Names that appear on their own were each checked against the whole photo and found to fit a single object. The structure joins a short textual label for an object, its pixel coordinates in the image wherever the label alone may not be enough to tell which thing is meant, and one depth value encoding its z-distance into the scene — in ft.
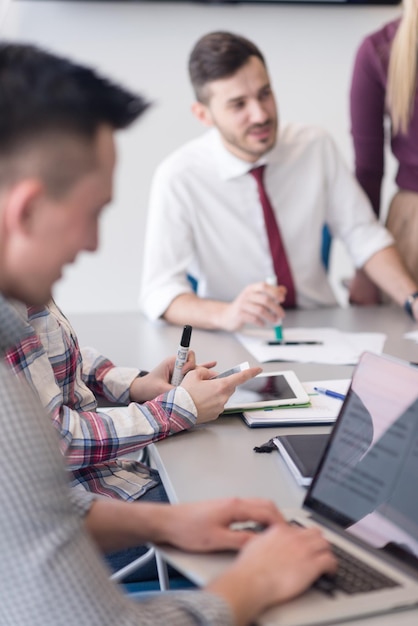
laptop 3.12
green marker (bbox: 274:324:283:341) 6.46
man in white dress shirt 7.48
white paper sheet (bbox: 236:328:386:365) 5.95
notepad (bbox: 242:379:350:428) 4.57
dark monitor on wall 10.91
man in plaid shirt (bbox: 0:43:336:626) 2.48
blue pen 5.03
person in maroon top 8.04
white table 3.73
